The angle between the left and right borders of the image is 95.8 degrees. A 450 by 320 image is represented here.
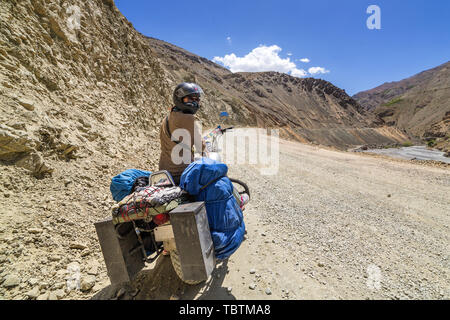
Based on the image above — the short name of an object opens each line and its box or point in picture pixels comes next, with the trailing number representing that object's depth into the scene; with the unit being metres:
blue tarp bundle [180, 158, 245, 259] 1.92
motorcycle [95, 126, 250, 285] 1.65
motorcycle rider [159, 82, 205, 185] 2.59
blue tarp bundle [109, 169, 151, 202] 2.13
